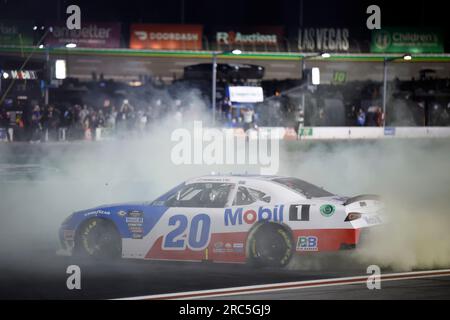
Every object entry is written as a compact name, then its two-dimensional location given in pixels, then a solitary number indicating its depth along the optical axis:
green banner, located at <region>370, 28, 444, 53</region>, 40.69
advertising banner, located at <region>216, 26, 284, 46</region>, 40.12
